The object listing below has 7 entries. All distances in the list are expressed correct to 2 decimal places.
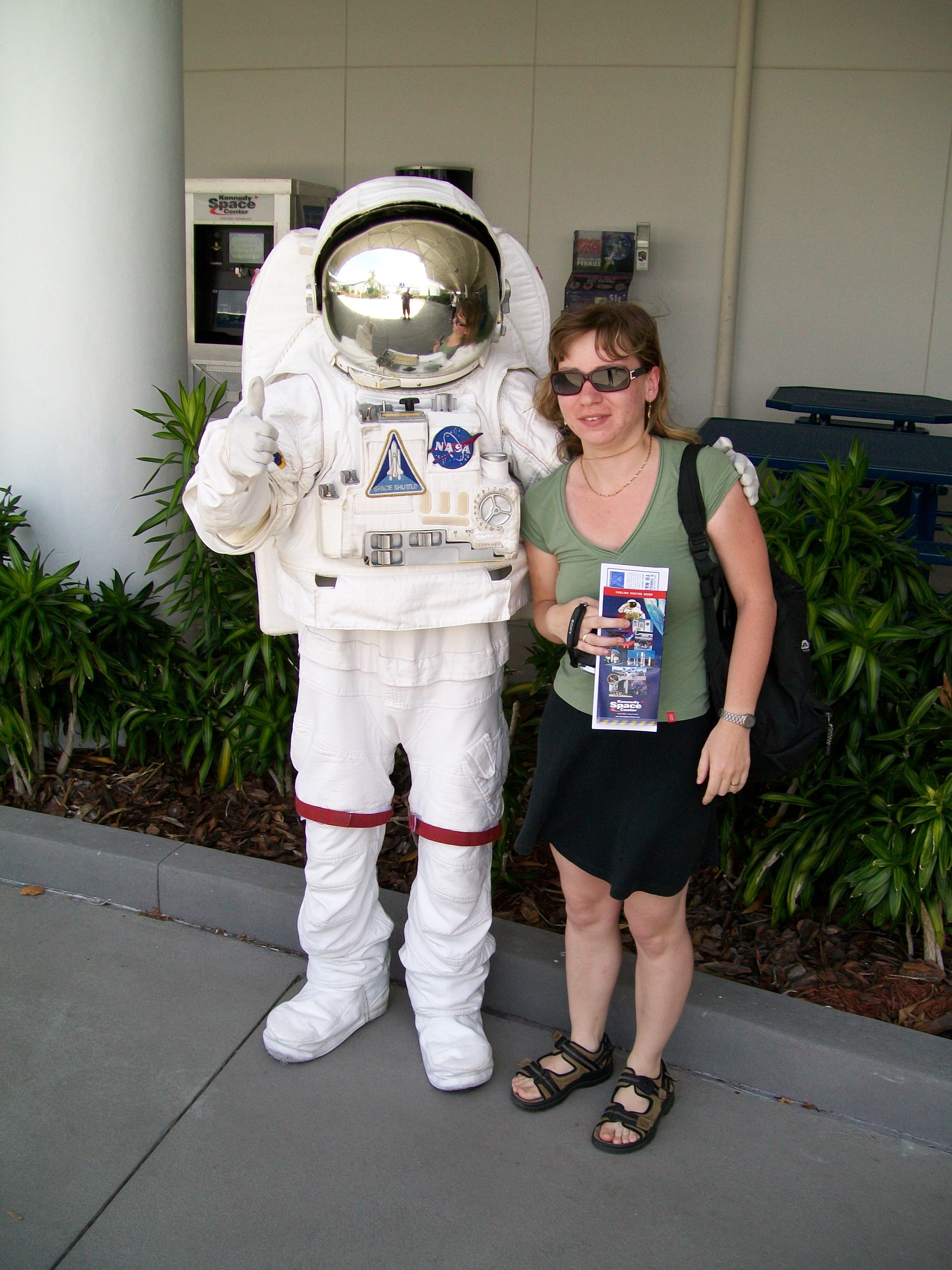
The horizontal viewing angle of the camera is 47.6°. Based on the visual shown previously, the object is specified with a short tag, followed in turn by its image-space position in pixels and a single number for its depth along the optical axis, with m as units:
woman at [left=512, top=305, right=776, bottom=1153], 2.04
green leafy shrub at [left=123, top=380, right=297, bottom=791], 3.33
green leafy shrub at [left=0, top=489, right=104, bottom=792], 3.27
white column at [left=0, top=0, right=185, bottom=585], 3.51
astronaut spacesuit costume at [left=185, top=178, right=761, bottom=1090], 2.17
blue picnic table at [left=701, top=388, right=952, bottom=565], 4.13
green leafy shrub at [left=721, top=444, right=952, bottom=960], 2.58
